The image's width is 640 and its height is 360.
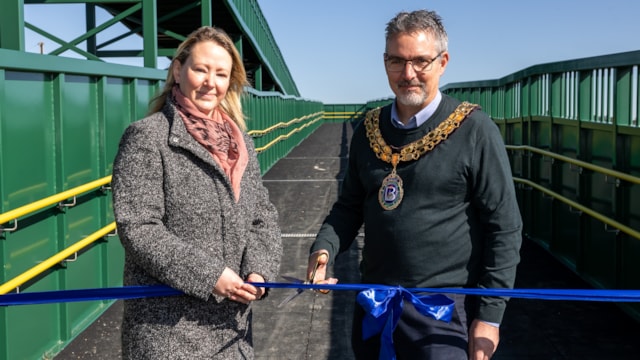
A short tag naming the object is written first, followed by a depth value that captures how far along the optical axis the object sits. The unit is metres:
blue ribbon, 2.77
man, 2.75
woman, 2.71
